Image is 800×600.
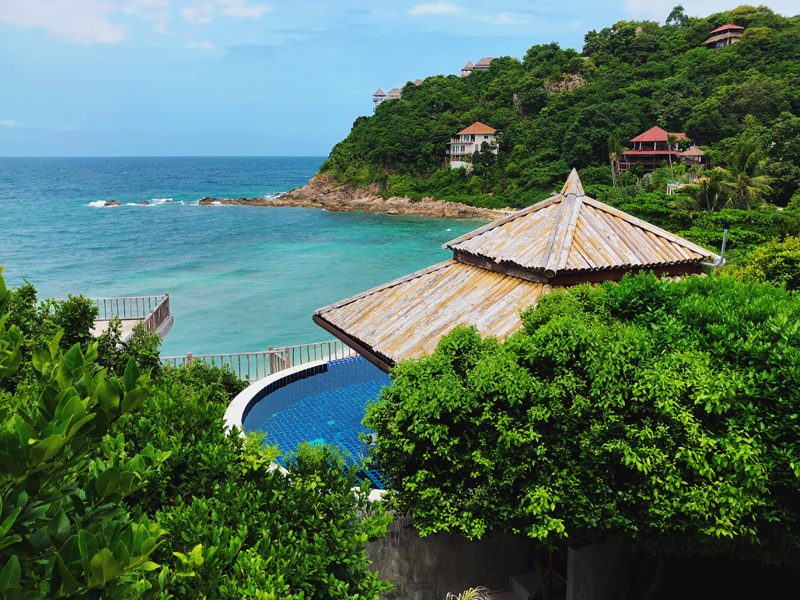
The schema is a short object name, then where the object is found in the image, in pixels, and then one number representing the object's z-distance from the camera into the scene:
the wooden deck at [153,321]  15.18
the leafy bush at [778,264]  11.54
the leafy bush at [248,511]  3.52
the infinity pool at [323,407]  9.51
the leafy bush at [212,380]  10.13
